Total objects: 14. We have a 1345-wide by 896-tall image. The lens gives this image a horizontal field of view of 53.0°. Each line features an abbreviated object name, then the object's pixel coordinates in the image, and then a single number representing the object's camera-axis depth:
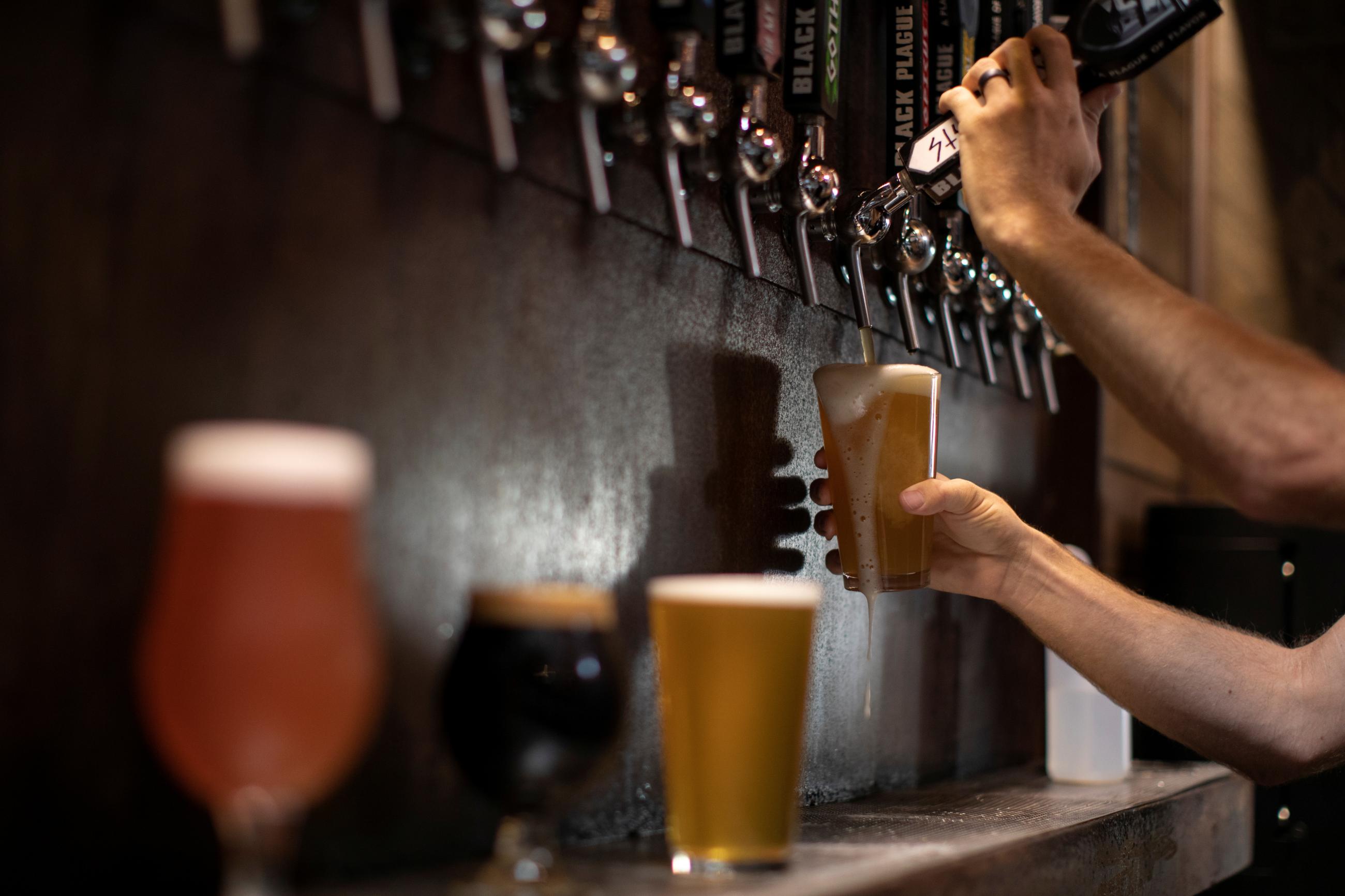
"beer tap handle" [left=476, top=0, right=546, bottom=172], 0.94
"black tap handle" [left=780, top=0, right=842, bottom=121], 1.35
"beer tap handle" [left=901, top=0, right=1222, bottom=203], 1.41
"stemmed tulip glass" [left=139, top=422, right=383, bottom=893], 0.60
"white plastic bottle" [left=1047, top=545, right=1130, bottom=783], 1.88
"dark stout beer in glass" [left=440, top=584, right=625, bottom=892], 0.79
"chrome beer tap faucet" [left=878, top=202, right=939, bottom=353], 1.58
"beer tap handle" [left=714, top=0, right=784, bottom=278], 1.19
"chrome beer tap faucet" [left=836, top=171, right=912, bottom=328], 1.48
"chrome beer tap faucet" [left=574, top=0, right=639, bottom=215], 1.01
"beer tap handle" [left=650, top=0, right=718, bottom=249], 1.13
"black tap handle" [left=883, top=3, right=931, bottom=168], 1.65
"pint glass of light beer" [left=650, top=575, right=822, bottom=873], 0.91
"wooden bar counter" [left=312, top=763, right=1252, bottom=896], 0.90
